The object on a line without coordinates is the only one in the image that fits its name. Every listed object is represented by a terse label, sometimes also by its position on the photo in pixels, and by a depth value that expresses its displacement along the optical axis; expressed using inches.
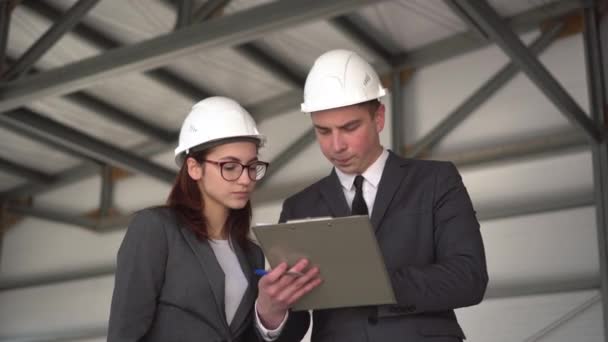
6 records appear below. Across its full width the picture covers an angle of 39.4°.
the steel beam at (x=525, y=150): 387.9
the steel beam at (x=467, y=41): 398.3
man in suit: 131.6
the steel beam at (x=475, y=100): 400.5
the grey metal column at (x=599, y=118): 362.0
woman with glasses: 136.1
